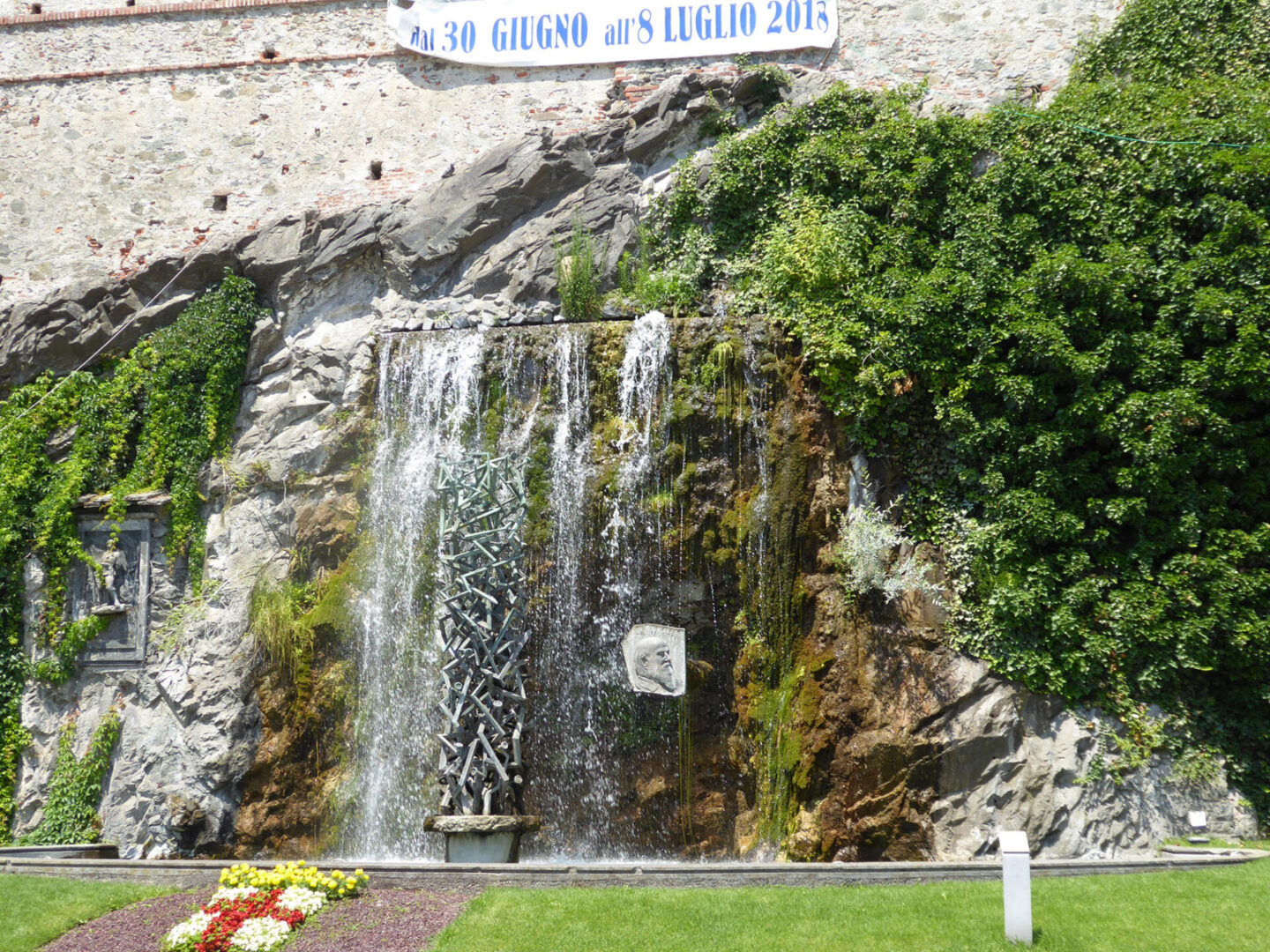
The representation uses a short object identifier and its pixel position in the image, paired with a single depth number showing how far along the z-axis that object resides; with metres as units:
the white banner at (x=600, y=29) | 12.66
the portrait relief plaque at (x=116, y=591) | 10.77
